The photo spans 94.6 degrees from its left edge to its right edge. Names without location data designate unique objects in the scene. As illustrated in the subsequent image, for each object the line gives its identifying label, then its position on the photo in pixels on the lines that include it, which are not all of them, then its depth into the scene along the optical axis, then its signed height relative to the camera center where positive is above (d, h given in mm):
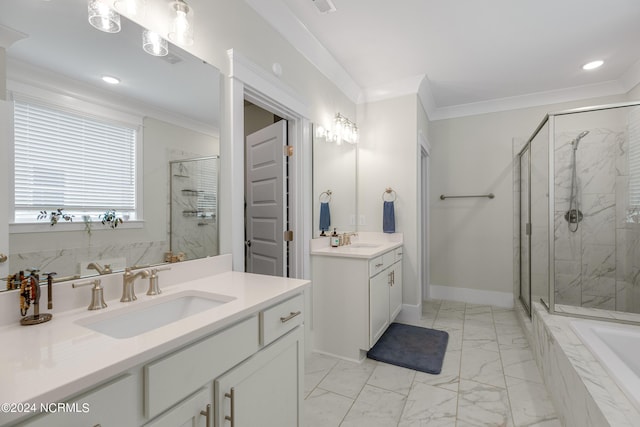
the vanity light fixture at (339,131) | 2703 +808
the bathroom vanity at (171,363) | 590 -374
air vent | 1892 +1360
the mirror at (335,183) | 2613 +304
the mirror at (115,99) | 953 +463
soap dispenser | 2795 -251
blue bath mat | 2291 -1164
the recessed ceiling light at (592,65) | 2859 +1459
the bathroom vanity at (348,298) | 2328 -700
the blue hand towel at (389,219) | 3182 -60
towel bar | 3734 +219
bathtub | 1421 -741
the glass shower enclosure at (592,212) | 2600 +9
